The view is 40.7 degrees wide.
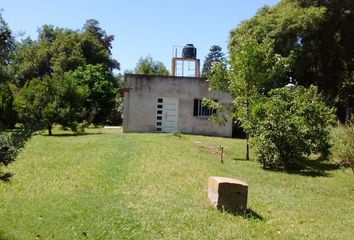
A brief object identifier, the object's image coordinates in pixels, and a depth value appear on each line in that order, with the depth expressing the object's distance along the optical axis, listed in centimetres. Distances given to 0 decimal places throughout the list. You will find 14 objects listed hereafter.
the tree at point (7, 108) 2995
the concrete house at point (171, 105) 2936
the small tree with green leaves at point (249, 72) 2027
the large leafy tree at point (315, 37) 3241
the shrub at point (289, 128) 1777
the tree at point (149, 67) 5726
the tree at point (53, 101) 2545
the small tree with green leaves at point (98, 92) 3953
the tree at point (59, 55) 4791
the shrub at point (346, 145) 1366
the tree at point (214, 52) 8894
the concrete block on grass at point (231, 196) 930
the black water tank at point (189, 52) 3375
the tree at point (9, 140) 451
